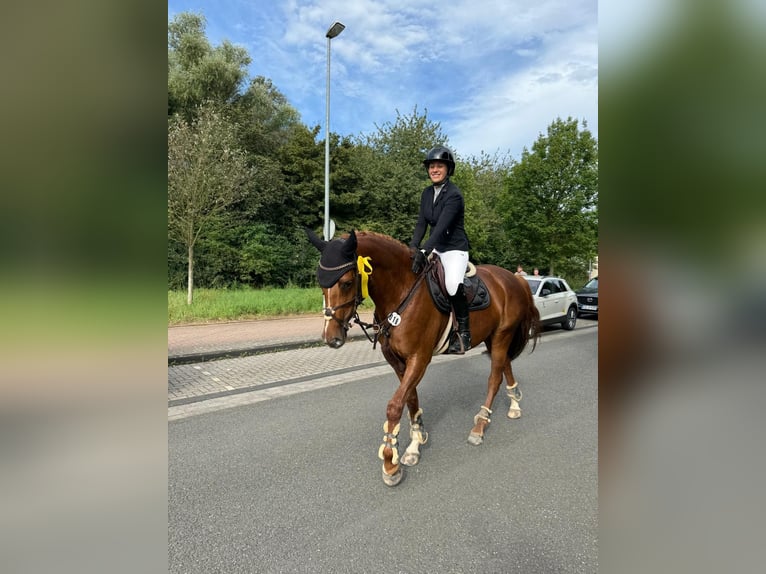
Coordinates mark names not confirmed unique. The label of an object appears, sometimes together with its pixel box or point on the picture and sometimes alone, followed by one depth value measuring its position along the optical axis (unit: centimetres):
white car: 1215
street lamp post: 1162
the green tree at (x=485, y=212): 1935
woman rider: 390
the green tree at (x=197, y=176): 1253
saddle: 387
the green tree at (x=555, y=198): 1758
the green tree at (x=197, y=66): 2491
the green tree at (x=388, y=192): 2603
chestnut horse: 325
